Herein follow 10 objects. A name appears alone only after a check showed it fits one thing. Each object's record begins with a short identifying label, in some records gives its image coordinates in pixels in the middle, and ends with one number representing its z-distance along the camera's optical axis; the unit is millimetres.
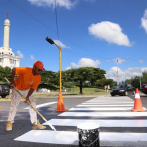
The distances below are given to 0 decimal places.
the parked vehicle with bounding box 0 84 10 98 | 19905
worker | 4328
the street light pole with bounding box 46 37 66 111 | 7949
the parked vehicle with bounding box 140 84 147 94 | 16914
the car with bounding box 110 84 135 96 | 19969
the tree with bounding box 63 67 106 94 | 30297
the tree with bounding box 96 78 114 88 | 73312
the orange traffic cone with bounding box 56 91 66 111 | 7948
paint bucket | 2672
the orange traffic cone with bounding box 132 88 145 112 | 7309
